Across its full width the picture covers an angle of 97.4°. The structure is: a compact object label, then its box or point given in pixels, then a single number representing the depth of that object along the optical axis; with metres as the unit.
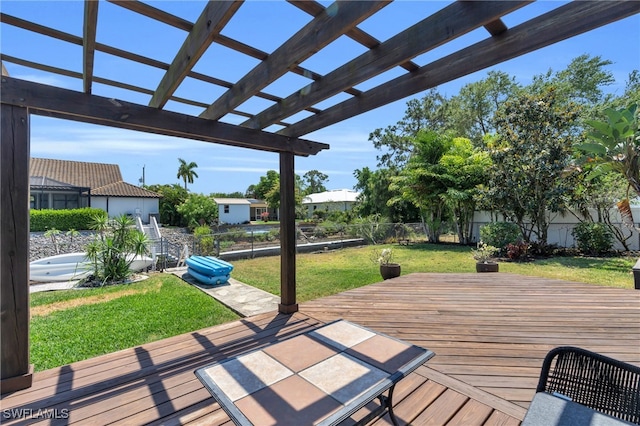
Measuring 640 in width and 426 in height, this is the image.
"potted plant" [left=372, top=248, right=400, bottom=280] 6.15
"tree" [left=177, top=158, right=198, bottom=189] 38.53
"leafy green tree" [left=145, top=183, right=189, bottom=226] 24.09
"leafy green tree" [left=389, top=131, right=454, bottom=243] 12.77
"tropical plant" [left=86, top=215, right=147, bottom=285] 6.75
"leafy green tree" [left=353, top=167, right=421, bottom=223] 17.22
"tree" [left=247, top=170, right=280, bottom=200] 34.33
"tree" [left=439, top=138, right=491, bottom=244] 12.08
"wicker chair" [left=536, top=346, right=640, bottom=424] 1.44
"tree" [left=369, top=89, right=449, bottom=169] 20.22
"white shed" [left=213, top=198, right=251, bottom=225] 28.29
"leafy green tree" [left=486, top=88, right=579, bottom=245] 9.09
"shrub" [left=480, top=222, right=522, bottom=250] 9.83
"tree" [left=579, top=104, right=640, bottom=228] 6.09
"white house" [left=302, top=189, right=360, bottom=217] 29.91
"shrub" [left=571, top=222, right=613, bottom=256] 8.87
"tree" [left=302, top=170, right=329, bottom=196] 47.67
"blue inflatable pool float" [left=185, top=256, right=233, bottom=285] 6.18
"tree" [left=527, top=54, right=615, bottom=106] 15.55
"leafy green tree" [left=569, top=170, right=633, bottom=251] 9.05
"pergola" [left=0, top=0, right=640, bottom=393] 1.61
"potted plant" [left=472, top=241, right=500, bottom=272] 6.51
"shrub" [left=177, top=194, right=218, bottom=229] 21.78
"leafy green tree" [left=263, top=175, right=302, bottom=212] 24.95
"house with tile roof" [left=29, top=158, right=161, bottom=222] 16.70
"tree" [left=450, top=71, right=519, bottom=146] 18.72
